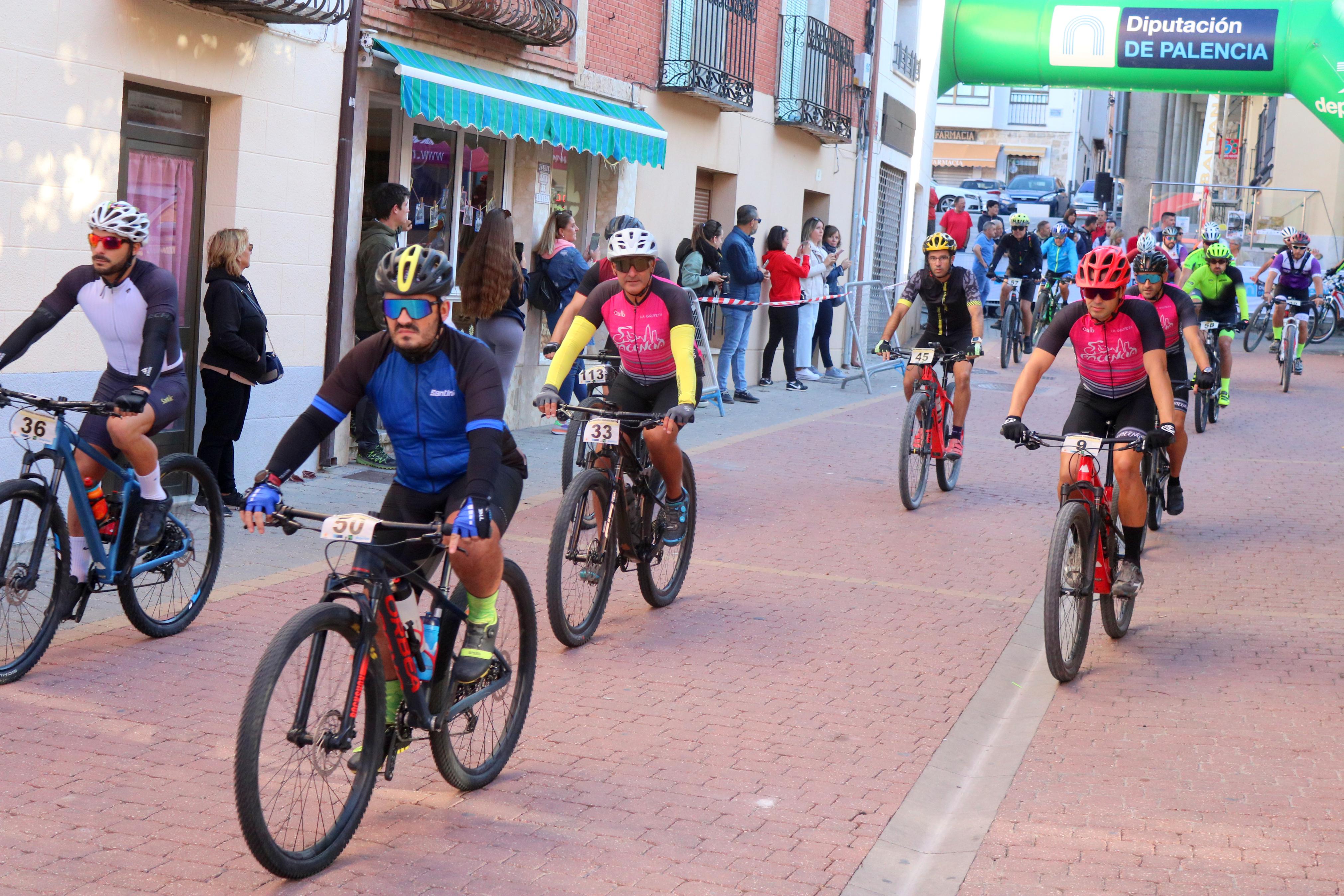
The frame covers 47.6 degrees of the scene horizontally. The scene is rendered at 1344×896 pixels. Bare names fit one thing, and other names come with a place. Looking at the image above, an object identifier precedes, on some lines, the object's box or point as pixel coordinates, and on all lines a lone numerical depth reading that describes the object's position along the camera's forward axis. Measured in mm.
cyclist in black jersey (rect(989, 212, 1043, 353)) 21156
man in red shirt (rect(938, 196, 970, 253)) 26766
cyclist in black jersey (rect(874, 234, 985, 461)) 11336
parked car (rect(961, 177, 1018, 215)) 40719
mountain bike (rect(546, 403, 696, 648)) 6582
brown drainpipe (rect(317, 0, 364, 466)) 10672
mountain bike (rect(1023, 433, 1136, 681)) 6398
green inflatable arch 20828
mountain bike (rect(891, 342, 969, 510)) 10648
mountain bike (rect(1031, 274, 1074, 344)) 22062
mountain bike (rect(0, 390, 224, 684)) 5730
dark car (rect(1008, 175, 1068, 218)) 42750
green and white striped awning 11094
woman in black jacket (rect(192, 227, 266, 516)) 8969
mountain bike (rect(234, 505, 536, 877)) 3926
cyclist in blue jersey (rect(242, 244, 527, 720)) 4426
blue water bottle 4535
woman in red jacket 18078
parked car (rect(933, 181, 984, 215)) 37406
